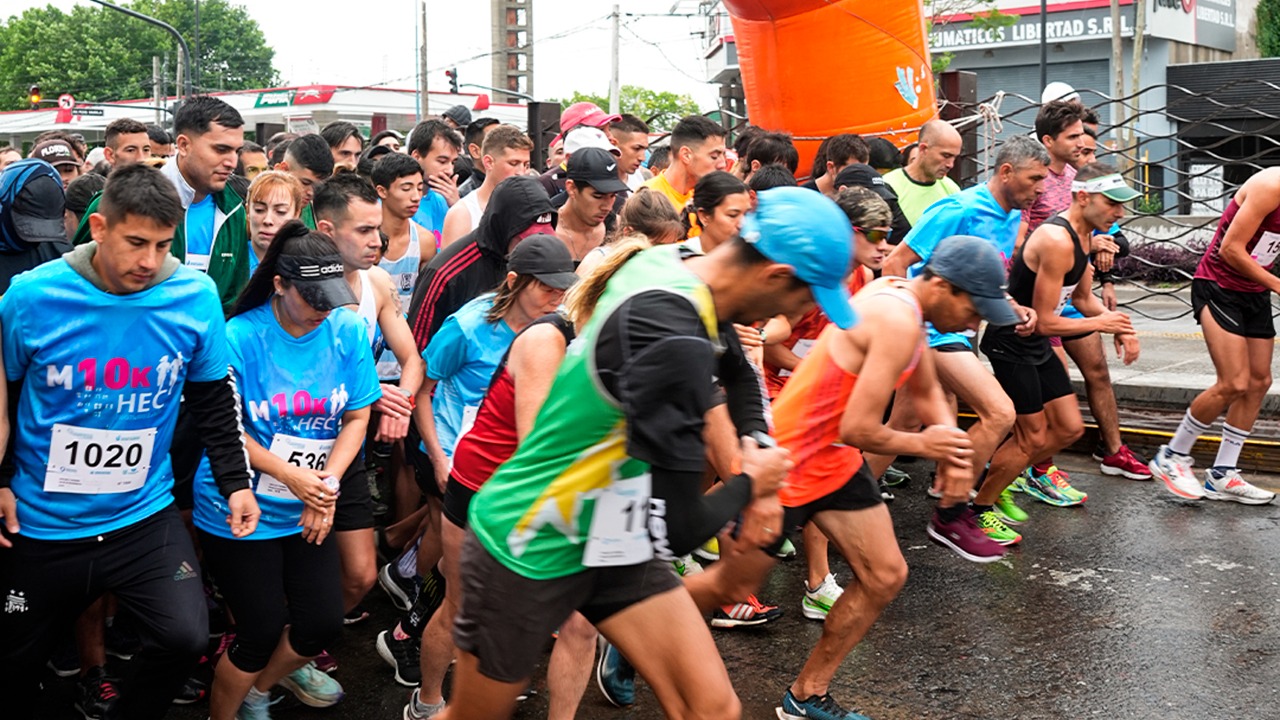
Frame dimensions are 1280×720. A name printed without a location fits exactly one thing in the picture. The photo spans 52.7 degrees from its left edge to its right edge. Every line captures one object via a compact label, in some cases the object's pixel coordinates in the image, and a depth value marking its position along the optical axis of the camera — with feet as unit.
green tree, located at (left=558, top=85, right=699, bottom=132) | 265.13
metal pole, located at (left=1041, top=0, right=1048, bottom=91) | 118.32
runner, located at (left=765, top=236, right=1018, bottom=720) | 14.57
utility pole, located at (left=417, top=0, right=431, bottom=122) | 154.81
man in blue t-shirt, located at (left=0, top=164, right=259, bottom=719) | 12.53
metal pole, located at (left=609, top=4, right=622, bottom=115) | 152.46
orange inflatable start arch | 33.30
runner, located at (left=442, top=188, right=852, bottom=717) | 9.32
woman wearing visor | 14.11
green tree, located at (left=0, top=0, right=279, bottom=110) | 269.23
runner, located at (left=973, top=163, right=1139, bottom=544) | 23.02
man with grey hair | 20.62
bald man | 26.45
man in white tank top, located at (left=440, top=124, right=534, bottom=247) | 23.31
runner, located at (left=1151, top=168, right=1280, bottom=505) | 24.06
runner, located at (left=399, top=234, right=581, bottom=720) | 14.43
